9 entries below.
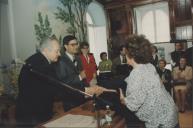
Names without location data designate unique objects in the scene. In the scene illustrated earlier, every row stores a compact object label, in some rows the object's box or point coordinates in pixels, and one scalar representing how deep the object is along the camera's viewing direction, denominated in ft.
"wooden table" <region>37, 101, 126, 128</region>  3.93
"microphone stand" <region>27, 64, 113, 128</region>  3.65
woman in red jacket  7.39
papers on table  3.72
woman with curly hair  3.71
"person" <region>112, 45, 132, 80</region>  7.35
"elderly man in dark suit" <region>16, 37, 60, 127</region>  4.37
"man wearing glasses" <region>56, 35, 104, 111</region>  5.81
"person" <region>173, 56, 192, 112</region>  7.47
